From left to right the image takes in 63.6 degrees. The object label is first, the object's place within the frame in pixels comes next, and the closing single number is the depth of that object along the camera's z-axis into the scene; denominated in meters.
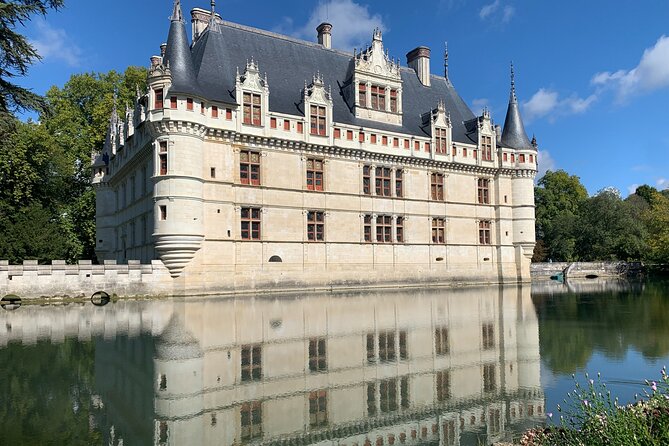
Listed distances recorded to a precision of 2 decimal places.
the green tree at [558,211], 52.41
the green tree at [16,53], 15.72
